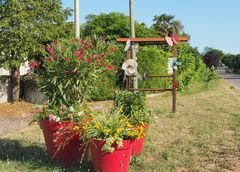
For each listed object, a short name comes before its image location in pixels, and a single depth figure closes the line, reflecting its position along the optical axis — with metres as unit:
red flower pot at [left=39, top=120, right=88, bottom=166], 4.89
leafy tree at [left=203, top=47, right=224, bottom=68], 49.62
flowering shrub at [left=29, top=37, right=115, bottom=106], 4.90
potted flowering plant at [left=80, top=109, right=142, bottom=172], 4.12
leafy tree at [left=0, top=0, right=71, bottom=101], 10.69
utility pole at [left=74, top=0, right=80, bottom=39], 6.72
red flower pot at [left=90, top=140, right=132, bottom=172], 4.18
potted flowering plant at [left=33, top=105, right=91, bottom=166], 4.75
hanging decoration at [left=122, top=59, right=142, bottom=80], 8.52
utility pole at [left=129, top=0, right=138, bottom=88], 10.98
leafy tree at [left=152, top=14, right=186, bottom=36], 51.72
